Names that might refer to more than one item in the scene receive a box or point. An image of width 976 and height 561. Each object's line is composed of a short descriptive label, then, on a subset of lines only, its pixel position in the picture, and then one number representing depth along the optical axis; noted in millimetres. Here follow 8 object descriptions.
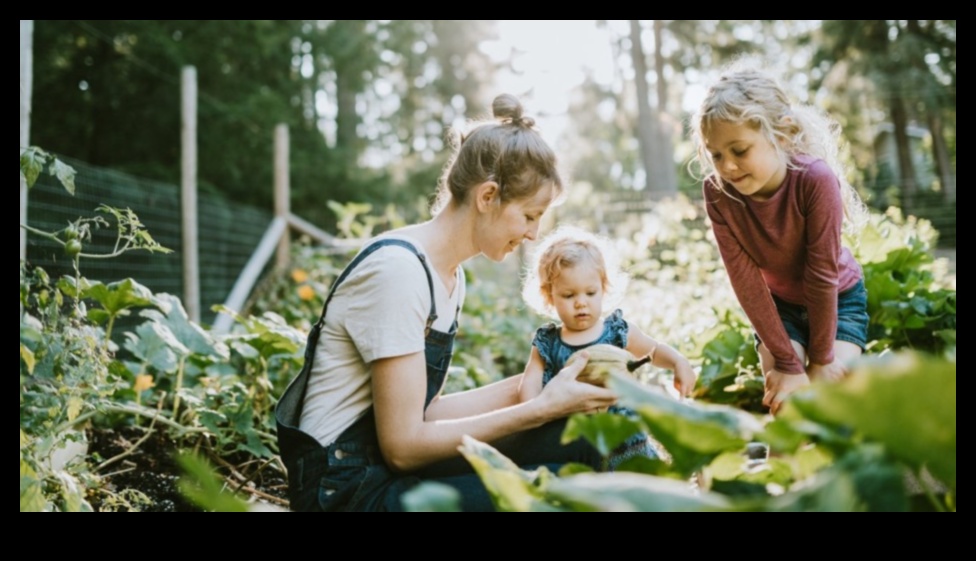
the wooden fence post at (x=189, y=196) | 5004
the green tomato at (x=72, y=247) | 1889
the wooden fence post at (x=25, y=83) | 2822
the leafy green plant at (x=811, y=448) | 574
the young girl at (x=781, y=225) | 2344
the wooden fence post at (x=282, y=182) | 6742
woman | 1714
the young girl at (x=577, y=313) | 2293
